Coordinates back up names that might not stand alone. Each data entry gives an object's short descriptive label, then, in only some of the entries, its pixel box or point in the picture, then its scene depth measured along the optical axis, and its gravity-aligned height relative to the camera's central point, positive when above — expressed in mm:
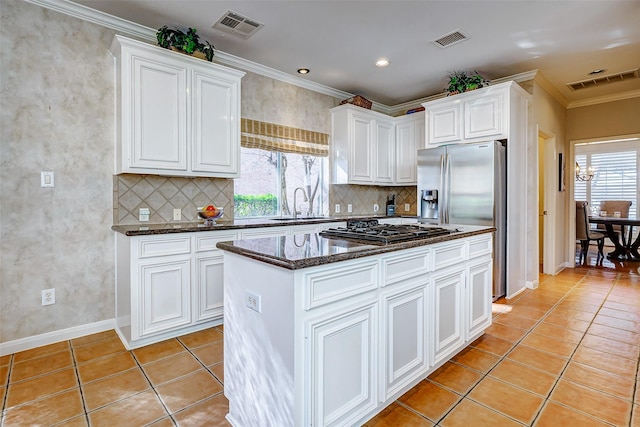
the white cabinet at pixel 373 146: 4508 +944
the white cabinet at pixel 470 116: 3676 +1130
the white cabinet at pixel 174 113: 2639 +855
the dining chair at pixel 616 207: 6578 +87
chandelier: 7401 +853
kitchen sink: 4029 -87
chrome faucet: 4258 +179
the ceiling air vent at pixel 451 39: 3135 +1685
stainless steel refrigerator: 3633 +254
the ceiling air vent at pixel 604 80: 4156 +1737
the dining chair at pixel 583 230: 5574 -317
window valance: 3734 +899
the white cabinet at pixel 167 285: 2490 -600
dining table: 5883 -624
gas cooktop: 1802 -129
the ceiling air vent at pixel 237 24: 2818 +1663
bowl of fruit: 3037 -27
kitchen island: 1326 -535
